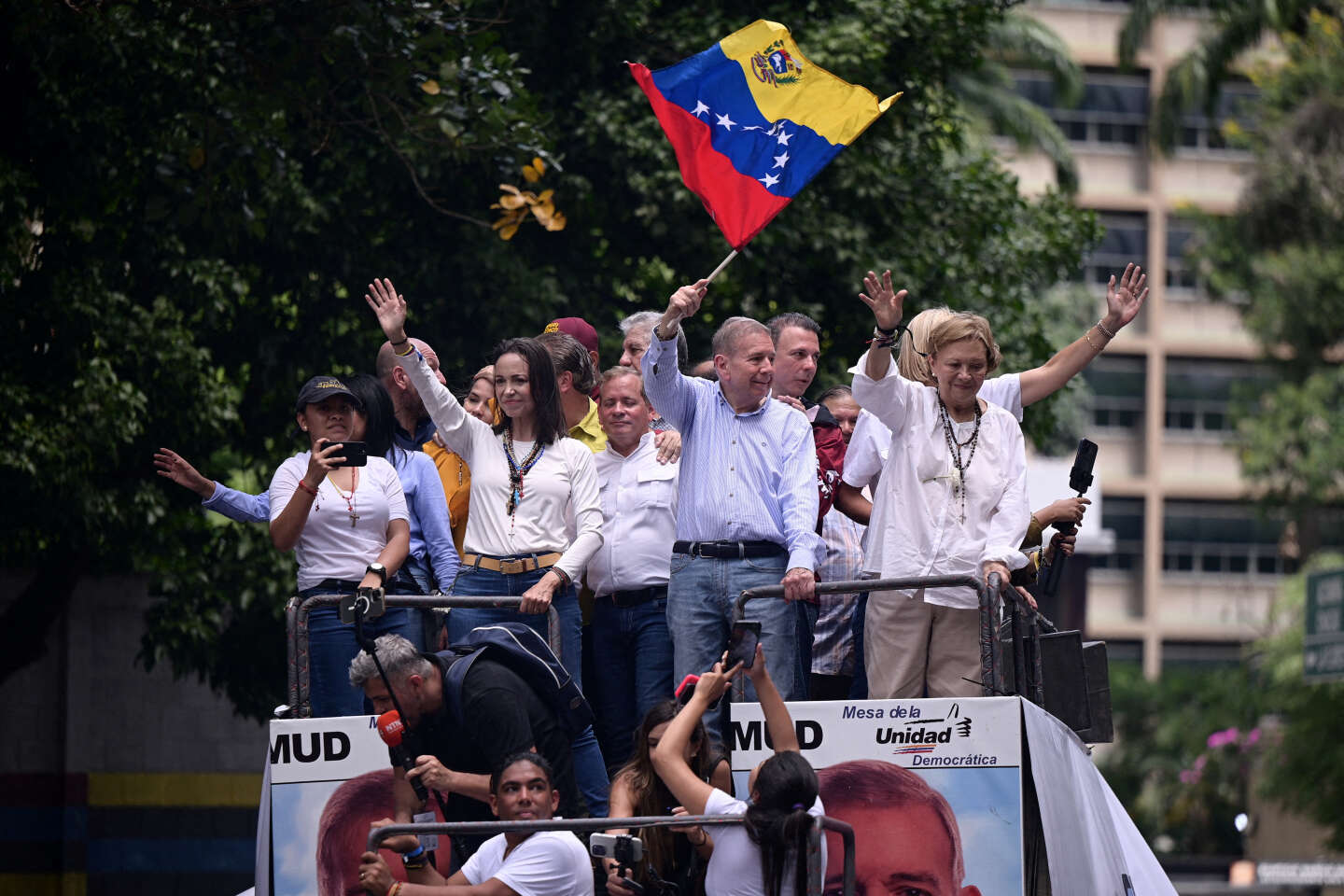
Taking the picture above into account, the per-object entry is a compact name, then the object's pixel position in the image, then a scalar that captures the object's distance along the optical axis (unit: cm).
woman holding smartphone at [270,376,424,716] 1652
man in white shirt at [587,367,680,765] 1683
